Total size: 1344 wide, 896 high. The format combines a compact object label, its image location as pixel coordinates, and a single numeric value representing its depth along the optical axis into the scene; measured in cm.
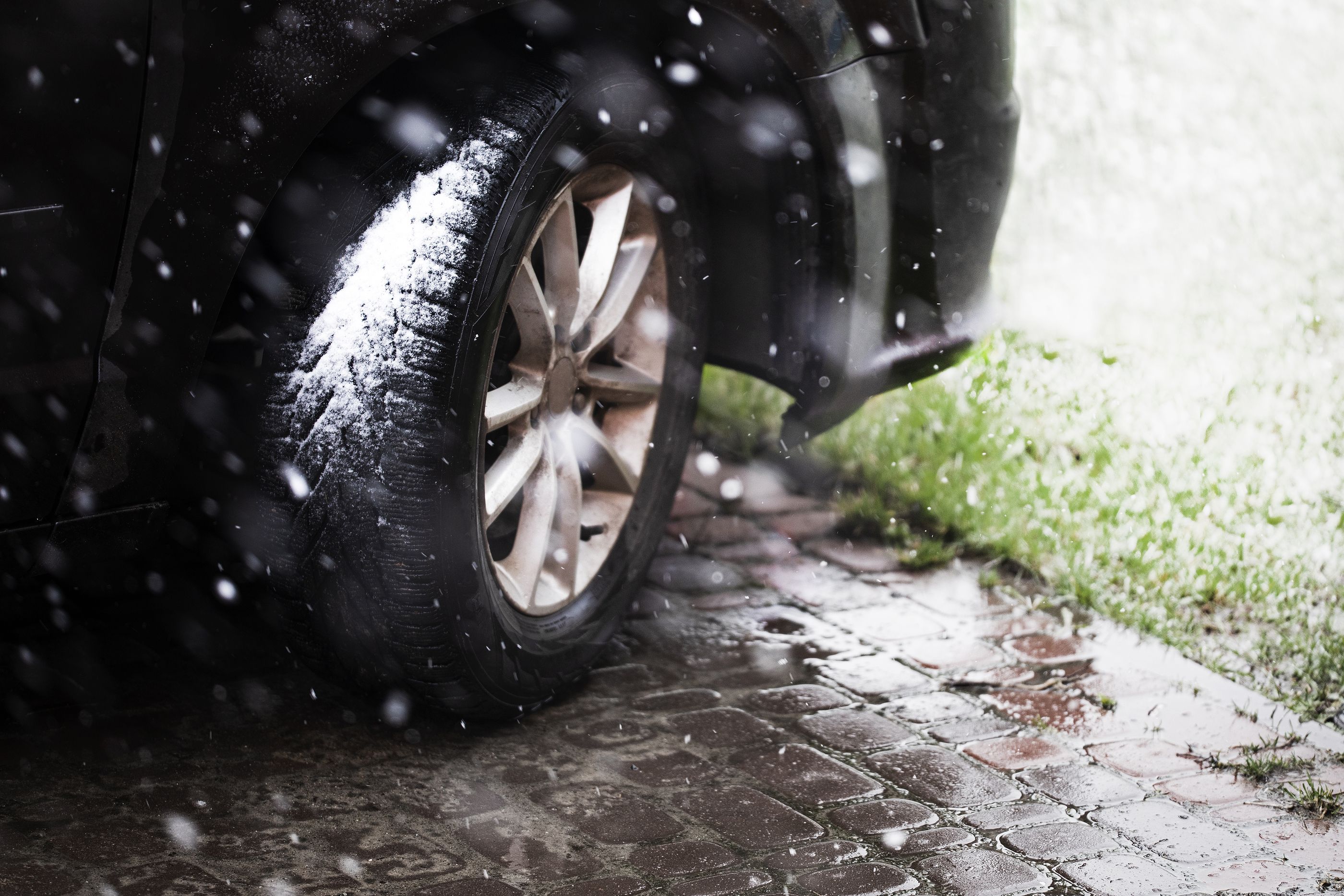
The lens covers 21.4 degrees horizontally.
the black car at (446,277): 334
